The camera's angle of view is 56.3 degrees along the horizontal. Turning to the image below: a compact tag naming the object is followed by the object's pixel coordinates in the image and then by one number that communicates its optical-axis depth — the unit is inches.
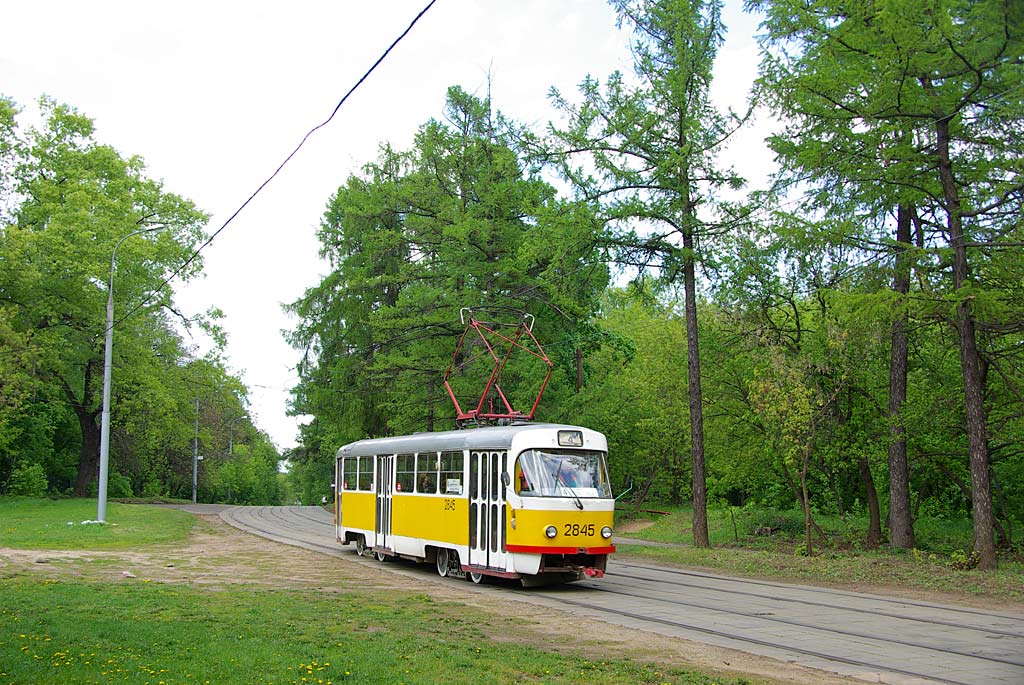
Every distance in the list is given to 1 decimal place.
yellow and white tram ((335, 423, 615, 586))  666.2
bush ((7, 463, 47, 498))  1945.1
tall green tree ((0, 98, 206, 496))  1646.2
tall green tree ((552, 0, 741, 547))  1004.6
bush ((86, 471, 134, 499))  2491.4
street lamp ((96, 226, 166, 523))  1222.3
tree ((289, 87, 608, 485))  1111.0
